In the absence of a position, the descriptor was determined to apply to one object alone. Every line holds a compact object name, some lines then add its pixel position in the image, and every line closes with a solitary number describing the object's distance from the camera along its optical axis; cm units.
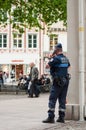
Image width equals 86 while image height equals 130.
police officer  1464
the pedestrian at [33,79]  2933
